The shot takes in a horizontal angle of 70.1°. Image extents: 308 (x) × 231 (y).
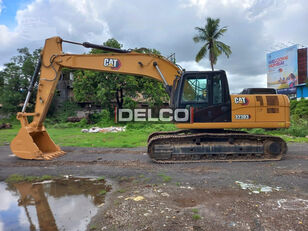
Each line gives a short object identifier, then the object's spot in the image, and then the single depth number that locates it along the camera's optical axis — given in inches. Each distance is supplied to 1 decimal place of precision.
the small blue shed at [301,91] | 1566.2
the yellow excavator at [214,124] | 261.4
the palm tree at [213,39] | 971.9
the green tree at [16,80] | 1012.3
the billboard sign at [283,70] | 1723.7
